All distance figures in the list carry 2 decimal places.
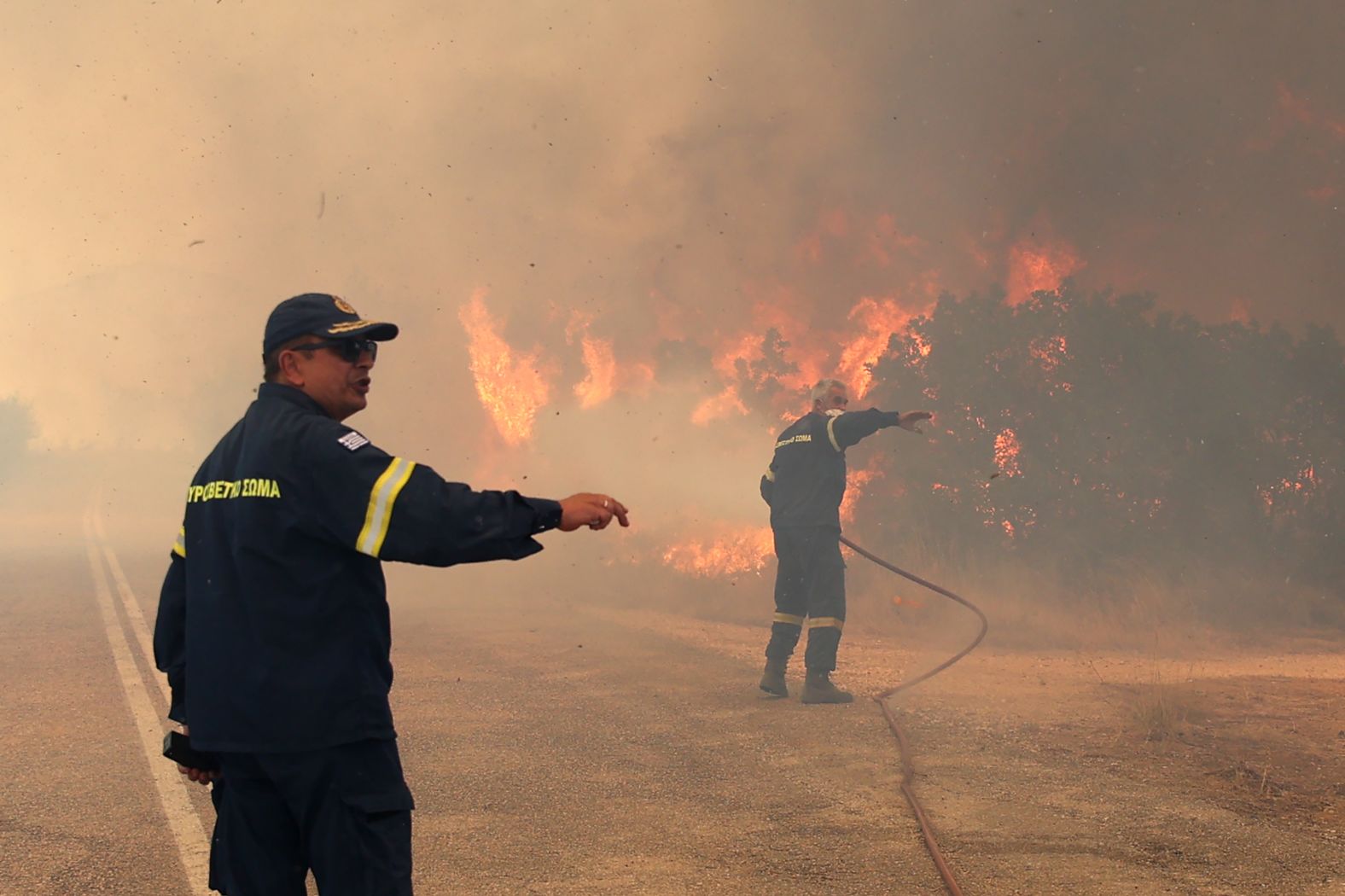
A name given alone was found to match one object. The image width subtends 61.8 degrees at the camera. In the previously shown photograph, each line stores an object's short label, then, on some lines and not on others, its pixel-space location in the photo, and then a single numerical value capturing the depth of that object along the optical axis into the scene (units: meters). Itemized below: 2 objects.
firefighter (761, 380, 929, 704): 7.66
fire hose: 4.01
